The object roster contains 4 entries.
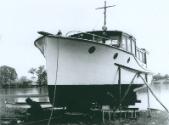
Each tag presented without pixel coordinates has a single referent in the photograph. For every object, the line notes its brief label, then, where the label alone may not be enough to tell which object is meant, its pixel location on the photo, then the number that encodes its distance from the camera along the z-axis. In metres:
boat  11.59
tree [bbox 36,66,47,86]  64.81
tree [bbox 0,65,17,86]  80.05
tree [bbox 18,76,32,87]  71.19
